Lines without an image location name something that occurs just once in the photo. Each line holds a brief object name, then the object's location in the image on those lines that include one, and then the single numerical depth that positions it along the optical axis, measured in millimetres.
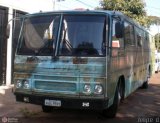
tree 12705
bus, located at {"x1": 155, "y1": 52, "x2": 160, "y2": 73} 16575
